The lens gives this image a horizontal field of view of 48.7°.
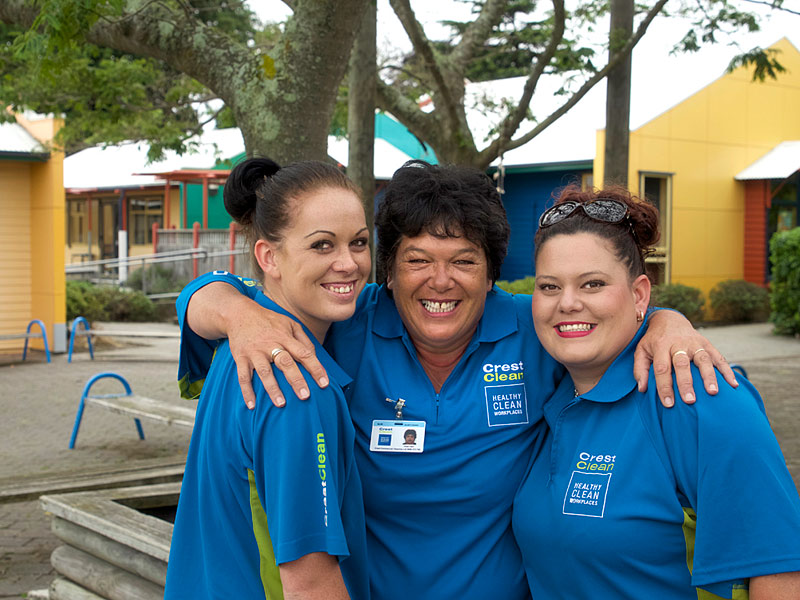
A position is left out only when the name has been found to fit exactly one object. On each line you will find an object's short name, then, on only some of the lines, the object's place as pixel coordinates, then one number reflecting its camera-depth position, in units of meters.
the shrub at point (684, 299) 17.08
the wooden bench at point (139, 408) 7.82
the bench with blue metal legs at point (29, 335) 14.46
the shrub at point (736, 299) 19.14
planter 4.11
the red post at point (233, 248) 21.10
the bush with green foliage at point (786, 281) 16.50
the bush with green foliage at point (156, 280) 22.02
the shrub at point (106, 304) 18.42
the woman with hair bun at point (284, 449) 2.04
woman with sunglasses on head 2.00
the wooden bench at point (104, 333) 14.84
